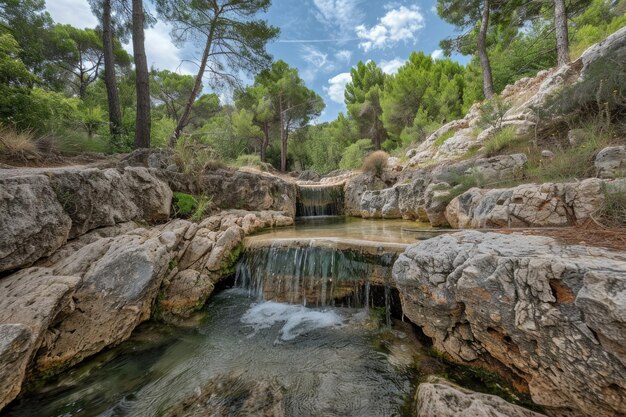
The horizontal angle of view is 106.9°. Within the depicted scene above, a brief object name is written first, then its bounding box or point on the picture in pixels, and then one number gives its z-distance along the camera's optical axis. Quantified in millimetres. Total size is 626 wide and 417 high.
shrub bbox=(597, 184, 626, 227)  2045
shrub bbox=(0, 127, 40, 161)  3982
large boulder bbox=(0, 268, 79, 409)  1762
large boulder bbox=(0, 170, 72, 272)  2514
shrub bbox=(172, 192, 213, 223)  5148
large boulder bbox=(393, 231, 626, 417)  1246
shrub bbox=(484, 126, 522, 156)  5113
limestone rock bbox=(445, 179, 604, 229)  2473
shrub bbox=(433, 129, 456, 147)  9100
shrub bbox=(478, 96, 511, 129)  5684
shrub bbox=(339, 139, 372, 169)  14406
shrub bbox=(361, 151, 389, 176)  8828
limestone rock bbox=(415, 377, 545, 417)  1496
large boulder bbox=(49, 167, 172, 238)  3293
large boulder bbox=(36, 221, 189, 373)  2344
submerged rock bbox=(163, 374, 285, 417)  1851
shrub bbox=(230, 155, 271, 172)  13097
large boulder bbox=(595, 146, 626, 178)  2666
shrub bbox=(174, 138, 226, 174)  5883
